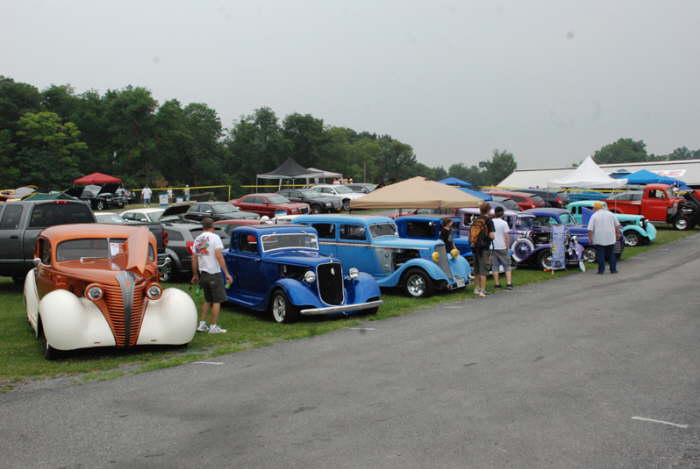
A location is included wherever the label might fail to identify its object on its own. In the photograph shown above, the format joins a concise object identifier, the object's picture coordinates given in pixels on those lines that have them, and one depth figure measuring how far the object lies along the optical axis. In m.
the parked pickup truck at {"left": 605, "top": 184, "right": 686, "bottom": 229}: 29.28
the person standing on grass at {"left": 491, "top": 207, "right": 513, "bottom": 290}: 14.36
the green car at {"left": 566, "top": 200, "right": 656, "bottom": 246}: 23.62
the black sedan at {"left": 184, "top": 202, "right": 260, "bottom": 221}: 25.08
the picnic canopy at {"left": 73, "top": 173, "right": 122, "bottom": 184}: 44.50
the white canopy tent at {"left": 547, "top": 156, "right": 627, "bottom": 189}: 30.38
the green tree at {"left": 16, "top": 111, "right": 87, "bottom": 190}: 60.31
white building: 47.00
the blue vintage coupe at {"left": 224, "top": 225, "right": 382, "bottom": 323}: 10.66
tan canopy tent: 17.58
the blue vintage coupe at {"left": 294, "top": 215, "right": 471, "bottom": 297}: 13.46
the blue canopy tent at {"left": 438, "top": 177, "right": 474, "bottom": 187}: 28.71
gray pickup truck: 12.91
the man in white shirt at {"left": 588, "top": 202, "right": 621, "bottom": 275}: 16.30
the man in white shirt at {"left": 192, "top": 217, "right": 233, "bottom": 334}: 9.86
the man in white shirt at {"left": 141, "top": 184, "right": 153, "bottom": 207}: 43.06
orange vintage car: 8.06
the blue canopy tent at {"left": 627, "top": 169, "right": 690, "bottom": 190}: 32.69
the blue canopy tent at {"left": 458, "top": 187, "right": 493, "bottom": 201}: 21.78
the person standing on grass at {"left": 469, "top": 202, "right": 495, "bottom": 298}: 13.47
